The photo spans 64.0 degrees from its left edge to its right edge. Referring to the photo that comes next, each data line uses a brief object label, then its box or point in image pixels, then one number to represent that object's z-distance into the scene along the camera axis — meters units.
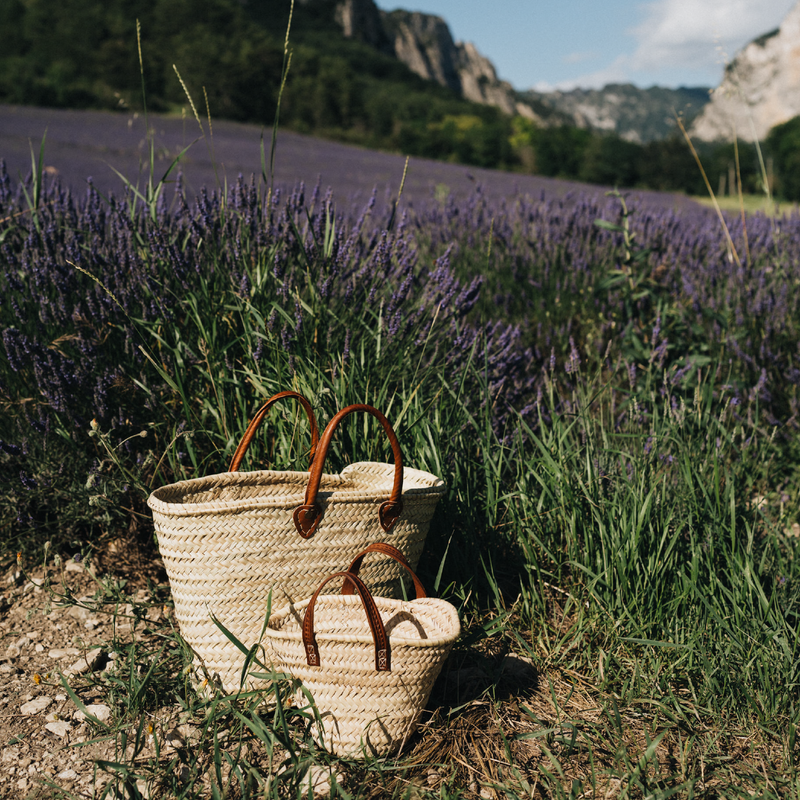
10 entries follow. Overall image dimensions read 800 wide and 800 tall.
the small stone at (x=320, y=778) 1.26
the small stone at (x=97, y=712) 1.42
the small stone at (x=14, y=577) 1.87
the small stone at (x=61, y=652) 1.61
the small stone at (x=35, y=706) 1.43
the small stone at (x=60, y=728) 1.38
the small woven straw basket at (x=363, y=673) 1.27
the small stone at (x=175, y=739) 1.37
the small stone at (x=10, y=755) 1.31
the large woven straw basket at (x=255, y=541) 1.36
